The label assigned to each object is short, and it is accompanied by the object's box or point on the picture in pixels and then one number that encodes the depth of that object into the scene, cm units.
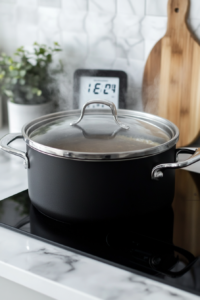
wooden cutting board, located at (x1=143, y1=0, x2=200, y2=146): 116
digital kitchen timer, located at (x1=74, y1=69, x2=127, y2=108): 130
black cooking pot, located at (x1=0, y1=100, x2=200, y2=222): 70
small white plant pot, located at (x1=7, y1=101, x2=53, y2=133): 138
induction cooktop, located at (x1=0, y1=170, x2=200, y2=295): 64
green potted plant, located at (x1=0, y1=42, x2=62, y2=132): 137
